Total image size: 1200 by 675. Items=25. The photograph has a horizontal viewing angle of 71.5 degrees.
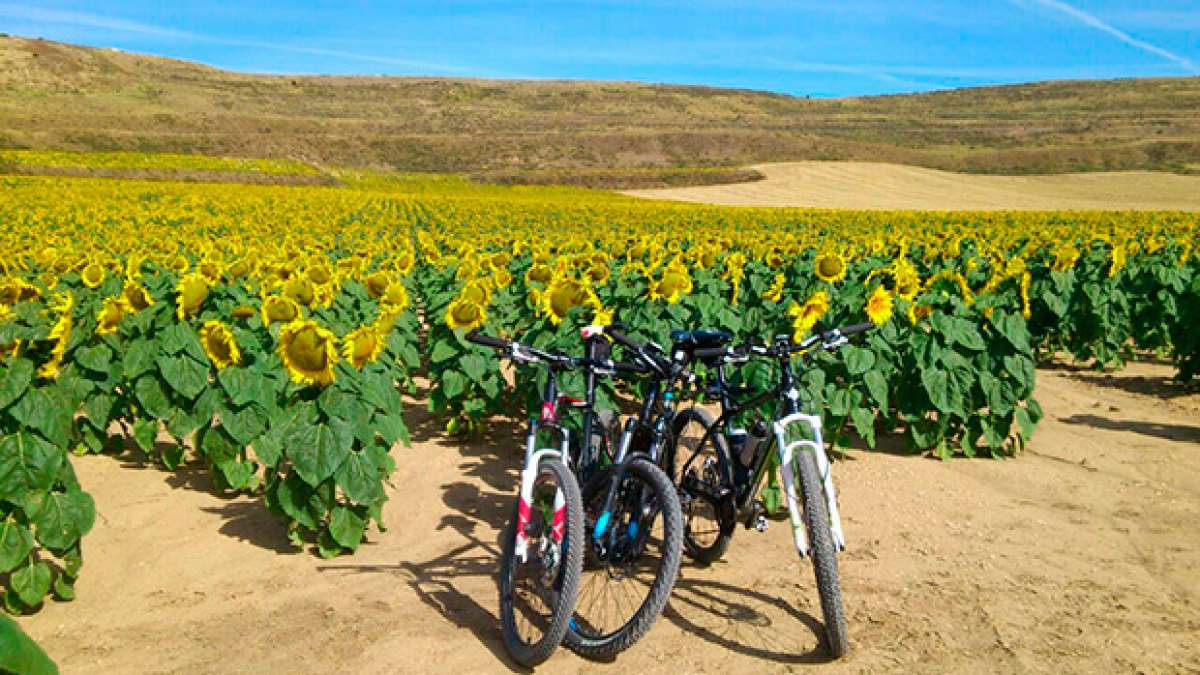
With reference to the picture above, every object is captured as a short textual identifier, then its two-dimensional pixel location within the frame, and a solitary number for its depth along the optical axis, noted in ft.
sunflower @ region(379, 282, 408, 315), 21.97
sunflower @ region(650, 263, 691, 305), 24.12
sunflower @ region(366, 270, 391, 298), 24.94
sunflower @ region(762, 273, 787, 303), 22.63
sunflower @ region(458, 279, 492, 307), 22.52
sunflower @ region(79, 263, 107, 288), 23.13
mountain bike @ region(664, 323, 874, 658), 11.65
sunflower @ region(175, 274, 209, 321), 19.36
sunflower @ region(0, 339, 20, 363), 14.71
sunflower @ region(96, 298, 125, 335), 19.49
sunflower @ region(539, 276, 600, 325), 21.86
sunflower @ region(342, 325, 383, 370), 14.92
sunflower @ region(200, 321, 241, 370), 17.16
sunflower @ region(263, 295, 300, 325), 18.40
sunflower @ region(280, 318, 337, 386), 14.32
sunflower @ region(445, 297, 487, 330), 21.83
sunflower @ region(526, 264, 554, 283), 26.94
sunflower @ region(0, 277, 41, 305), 18.48
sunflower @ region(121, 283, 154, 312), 20.08
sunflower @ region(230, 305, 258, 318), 19.27
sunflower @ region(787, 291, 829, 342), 16.62
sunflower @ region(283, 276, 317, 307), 20.49
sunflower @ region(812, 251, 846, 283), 26.23
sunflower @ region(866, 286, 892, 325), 18.35
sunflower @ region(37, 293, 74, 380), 14.93
